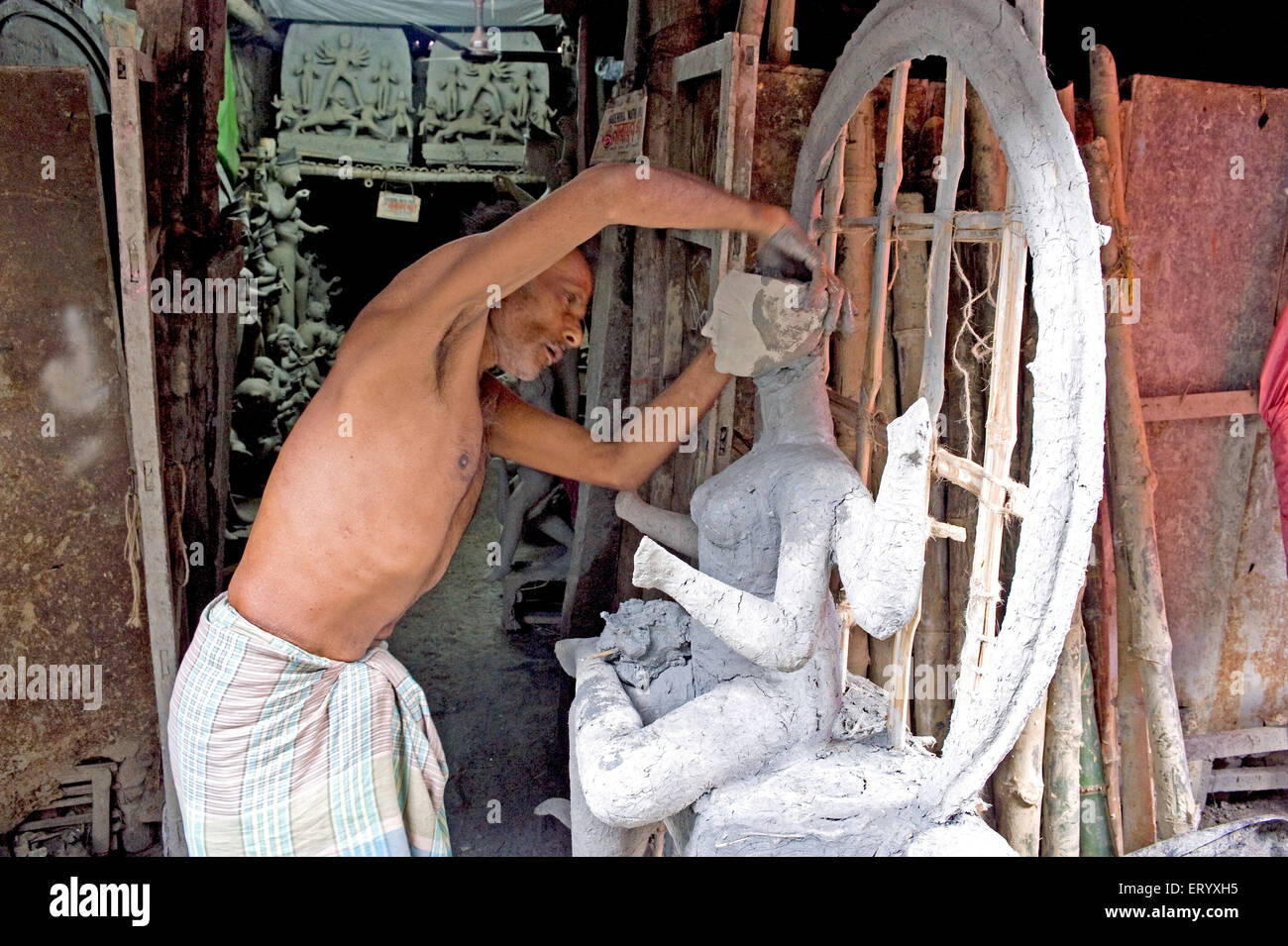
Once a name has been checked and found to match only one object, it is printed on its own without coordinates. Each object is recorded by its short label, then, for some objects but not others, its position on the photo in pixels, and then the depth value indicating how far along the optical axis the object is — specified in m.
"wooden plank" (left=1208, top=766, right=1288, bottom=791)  3.62
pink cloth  3.00
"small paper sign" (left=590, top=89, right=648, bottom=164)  3.22
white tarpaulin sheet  7.62
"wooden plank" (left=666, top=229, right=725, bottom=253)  2.71
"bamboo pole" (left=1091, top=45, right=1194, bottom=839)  3.06
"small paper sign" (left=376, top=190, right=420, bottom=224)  6.12
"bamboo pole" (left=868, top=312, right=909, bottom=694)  2.82
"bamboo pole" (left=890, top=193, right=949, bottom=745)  3.11
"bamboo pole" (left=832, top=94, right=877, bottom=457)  2.91
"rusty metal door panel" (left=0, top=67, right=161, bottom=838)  3.01
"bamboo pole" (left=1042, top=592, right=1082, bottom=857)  3.05
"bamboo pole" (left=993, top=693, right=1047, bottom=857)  2.88
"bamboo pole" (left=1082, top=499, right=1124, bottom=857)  3.23
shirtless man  2.10
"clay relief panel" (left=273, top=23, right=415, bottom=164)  7.91
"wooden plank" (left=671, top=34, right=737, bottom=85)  2.70
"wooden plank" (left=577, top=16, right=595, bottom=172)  4.06
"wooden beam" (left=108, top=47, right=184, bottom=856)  2.56
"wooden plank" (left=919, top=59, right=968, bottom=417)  2.03
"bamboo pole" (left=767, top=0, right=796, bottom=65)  2.94
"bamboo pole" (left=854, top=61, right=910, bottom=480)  2.29
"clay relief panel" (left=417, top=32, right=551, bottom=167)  8.24
